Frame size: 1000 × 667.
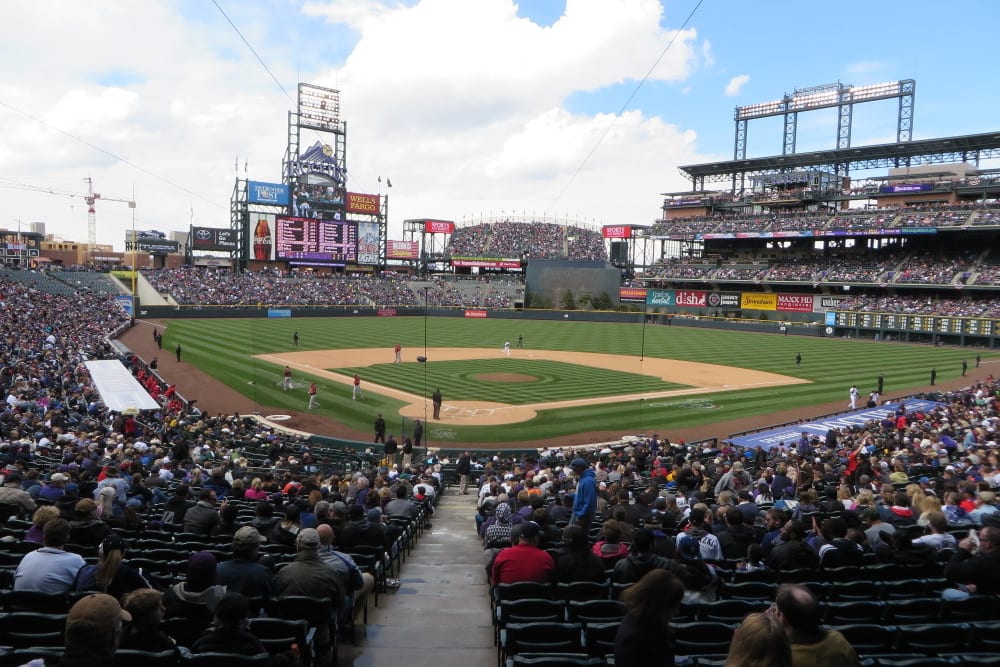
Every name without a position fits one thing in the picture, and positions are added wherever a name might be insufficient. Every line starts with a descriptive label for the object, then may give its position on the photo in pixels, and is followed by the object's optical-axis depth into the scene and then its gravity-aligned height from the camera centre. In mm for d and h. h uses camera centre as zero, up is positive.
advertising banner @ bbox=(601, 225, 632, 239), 114188 +11352
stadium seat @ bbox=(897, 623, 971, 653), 5172 -2651
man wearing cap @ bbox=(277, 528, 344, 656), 5555 -2469
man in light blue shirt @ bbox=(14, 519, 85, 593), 5328 -2340
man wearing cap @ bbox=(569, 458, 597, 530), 8656 -2745
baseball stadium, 5887 -2979
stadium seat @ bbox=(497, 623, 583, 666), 5051 -2693
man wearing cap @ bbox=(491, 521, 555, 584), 6039 -2488
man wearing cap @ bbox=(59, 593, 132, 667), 3482 -1868
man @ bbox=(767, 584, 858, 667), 3426 -1779
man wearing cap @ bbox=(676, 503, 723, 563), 7121 -2648
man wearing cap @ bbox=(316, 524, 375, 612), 5973 -2589
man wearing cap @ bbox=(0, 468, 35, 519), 7688 -2594
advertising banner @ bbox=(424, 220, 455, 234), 117688 +11720
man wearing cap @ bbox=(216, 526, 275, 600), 5289 -2326
